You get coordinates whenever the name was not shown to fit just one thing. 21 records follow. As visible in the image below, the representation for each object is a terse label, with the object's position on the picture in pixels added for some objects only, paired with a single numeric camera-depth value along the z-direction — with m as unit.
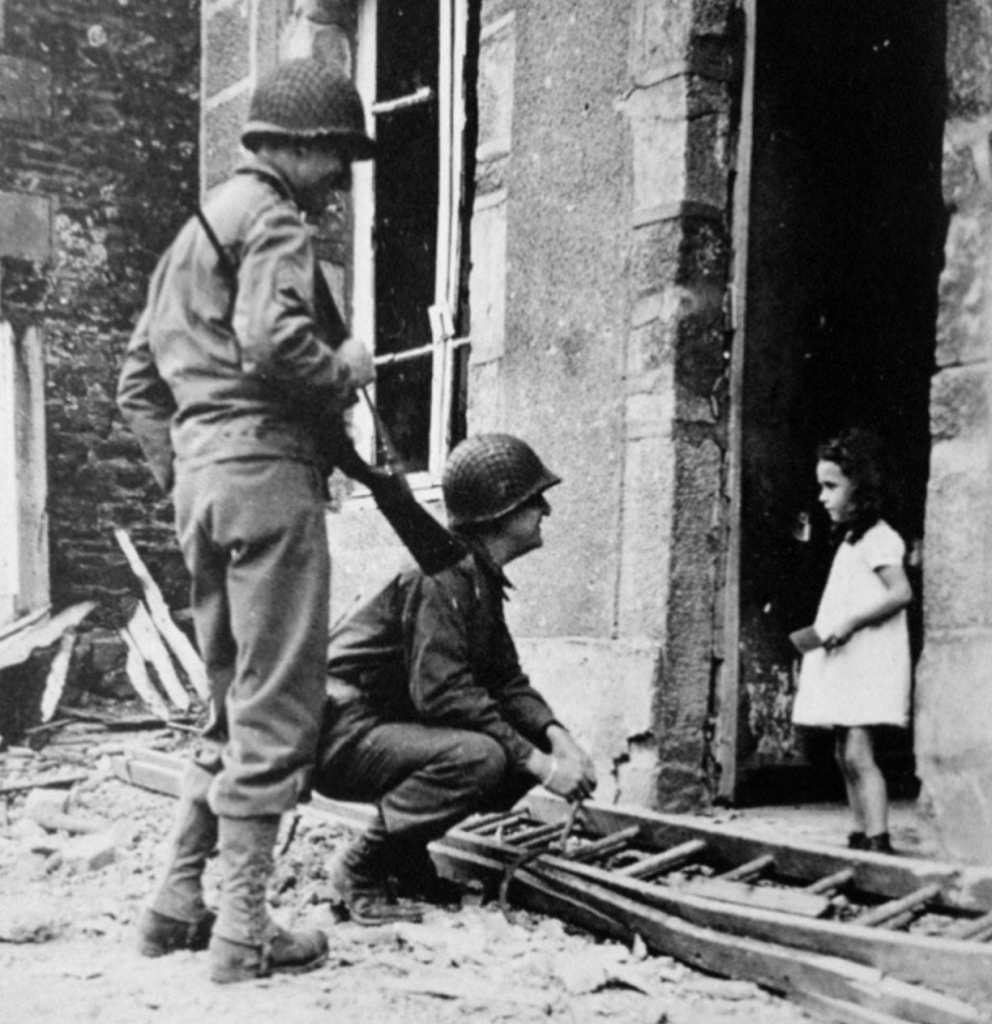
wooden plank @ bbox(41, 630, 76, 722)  7.41
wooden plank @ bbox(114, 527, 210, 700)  7.86
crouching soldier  3.61
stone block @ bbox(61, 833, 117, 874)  4.44
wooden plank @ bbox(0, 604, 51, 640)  7.59
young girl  4.10
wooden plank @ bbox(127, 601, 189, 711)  7.72
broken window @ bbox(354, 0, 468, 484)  5.98
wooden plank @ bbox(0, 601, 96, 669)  7.36
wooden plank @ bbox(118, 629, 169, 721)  7.66
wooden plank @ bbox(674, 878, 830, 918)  3.41
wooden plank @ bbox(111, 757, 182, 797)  5.64
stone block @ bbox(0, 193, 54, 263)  7.90
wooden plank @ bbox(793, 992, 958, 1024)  2.81
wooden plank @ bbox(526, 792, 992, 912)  3.34
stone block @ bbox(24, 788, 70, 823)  5.35
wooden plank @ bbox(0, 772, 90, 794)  5.91
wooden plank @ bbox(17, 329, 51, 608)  7.94
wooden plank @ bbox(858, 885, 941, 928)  3.19
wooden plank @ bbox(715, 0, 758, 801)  4.65
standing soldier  3.06
